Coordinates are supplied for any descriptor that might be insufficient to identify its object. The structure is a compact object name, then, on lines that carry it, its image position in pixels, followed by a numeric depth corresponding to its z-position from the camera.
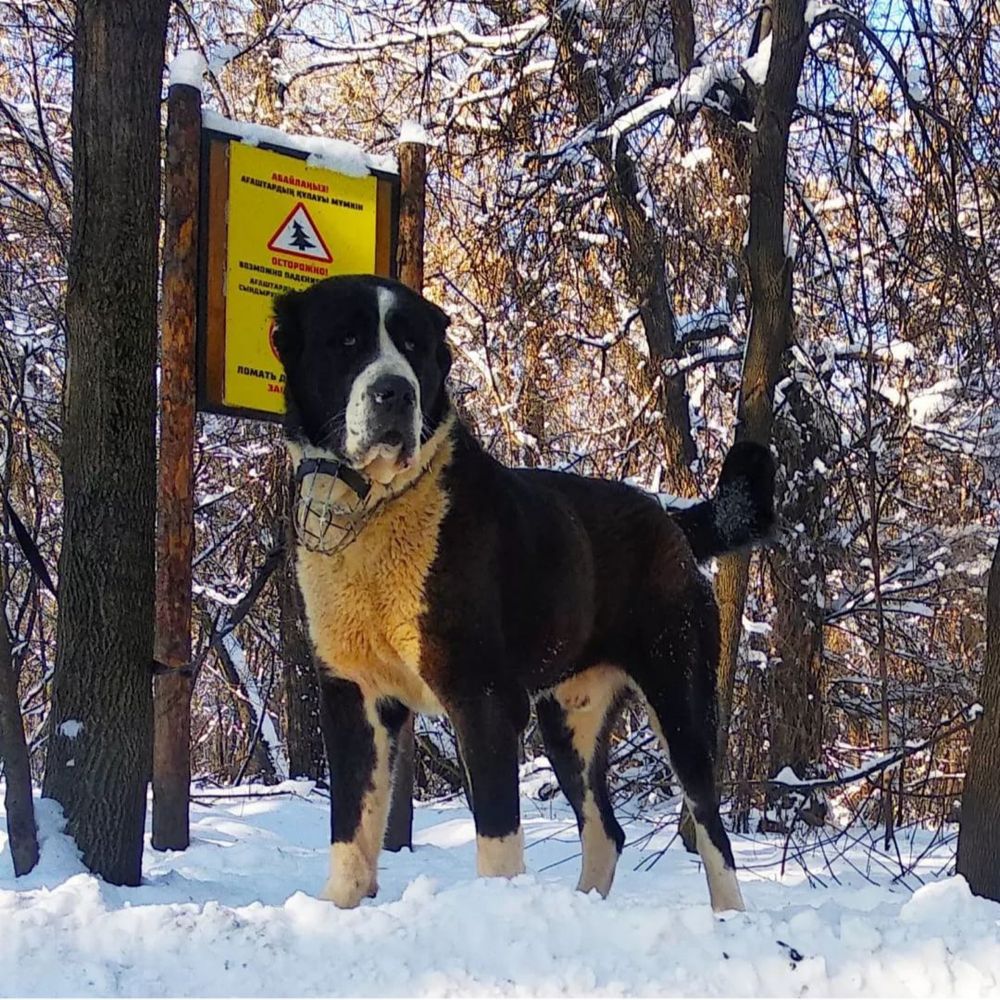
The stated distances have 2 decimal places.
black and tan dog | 3.44
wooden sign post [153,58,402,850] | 5.07
